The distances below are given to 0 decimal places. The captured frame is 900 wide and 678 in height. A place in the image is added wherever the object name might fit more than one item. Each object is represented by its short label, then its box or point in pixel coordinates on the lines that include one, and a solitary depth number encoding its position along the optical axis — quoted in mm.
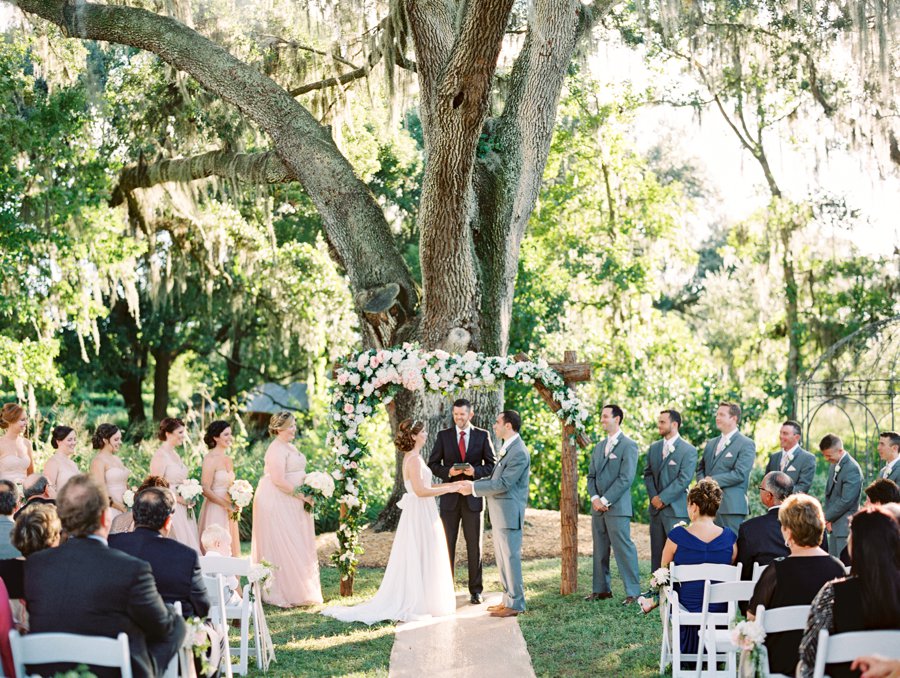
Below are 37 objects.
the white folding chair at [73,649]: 3875
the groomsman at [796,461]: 8562
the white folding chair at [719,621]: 5719
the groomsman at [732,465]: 8742
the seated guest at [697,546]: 6207
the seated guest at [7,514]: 5250
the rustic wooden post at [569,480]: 9203
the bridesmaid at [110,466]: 8172
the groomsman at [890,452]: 8086
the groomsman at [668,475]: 8727
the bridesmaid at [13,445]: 8396
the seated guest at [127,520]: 6462
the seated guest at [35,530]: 4422
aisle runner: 6633
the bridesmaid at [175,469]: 8336
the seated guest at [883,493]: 5684
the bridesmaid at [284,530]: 8938
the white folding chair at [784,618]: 4539
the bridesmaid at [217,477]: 8609
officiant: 8891
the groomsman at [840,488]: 8398
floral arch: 9141
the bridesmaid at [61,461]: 8117
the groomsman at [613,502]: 8656
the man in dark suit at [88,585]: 4023
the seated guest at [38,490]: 6648
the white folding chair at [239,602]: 6141
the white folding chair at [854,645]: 3902
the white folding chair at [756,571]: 6059
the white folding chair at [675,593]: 5922
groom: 8242
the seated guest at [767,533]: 6379
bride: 8273
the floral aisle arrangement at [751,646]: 4473
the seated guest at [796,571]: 4633
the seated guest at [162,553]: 4812
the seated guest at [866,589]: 3939
